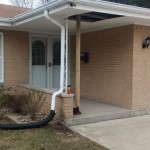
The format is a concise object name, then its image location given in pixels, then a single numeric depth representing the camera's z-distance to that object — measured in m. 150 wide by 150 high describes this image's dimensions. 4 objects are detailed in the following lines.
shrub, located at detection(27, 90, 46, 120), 7.09
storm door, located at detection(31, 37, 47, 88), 10.35
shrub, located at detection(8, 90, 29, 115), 7.70
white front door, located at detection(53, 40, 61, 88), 10.89
